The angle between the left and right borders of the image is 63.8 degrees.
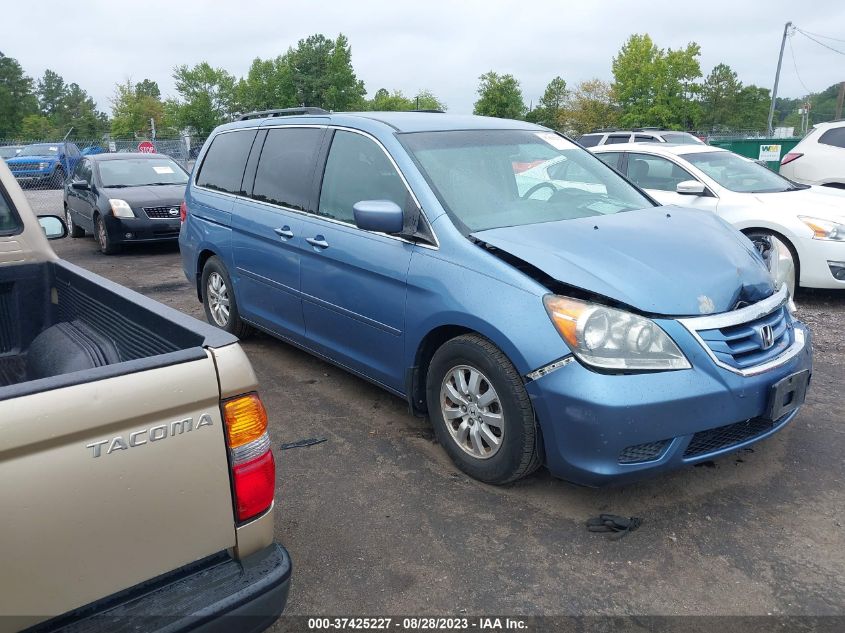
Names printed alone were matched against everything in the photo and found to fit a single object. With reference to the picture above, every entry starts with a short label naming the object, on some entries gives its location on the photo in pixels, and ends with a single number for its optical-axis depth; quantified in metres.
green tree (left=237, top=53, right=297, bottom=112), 75.69
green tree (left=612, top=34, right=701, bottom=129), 60.34
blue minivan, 2.94
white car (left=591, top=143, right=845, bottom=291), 6.56
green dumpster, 21.51
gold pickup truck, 1.51
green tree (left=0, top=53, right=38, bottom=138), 76.62
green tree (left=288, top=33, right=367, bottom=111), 74.81
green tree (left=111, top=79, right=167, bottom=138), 68.94
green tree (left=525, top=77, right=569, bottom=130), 68.94
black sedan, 10.33
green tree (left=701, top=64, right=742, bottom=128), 78.75
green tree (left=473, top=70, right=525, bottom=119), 70.38
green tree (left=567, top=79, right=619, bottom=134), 64.25
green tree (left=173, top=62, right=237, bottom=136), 69.81
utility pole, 39.19
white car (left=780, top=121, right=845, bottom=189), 10.70
